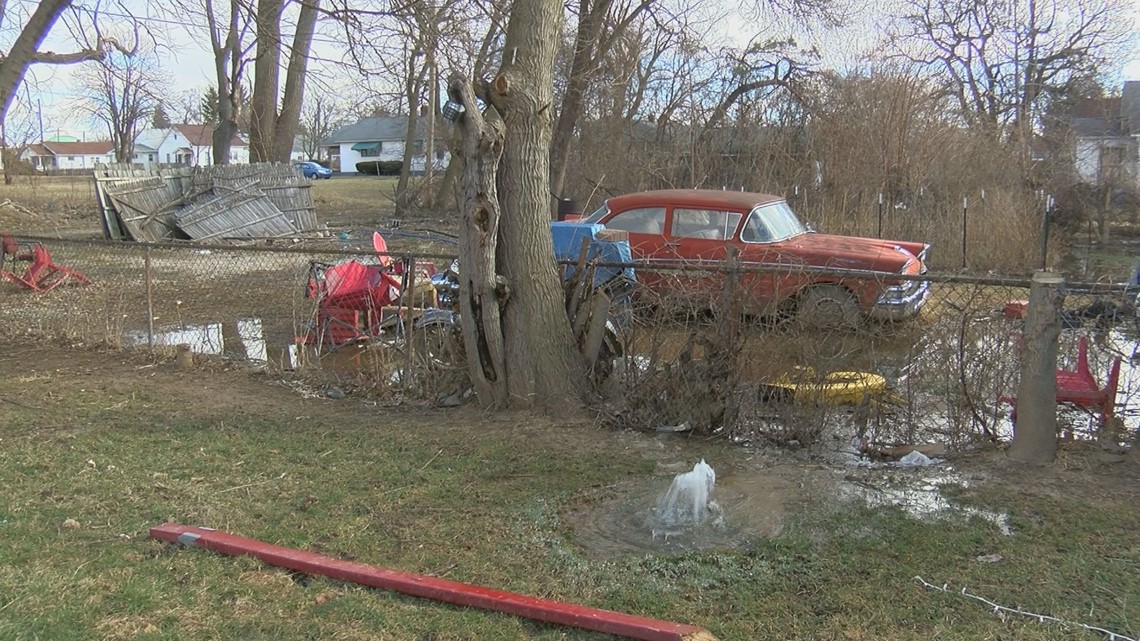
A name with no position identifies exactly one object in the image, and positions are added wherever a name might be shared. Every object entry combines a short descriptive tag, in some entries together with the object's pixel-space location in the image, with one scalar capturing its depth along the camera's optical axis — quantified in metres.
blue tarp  9.48
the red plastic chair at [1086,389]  4.93
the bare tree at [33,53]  10.96
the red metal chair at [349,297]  8.41
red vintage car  9.61
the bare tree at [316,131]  82.50
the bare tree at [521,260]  5.90
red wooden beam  3.10
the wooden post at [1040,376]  4.73
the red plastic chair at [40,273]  12.53
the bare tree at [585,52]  16.98
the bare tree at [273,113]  24.17
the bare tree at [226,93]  26.14
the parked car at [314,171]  59.62
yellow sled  5.34
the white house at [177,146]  98.06
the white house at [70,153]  105.38
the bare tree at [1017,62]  32.84
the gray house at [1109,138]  20.44
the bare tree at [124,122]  54.47
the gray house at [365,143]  81.06
